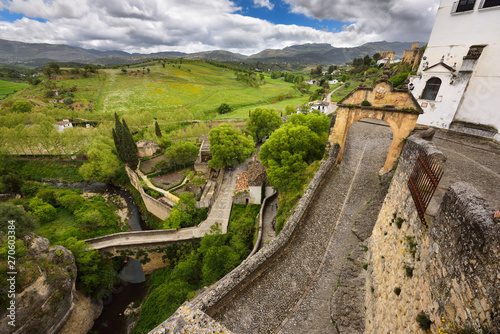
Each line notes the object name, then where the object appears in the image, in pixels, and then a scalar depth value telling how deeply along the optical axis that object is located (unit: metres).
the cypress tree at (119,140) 35.97
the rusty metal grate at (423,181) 5.59
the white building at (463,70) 14.87
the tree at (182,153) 36.59
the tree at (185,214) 24.12
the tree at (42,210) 27.20
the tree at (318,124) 21.89
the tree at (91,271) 20.11
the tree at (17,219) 17.00
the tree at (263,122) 41.94
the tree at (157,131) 48.75
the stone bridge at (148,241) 22.52
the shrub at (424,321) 4.36
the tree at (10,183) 31.41
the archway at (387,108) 13.33
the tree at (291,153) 18.80
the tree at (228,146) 32.19
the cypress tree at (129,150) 35.22
